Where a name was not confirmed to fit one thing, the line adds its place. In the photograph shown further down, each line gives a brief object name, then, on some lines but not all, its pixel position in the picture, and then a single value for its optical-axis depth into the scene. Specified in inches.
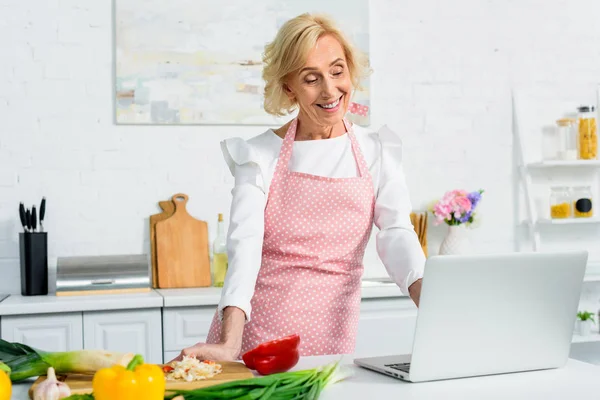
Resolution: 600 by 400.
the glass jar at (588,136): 158.7
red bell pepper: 63.5
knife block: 130.6
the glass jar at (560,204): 159.2
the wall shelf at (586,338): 152.7
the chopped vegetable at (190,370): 57.7
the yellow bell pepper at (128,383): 46.3
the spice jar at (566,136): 161.0
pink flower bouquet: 149.2
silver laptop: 58.7
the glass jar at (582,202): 158.7
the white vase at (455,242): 151.2
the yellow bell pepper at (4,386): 51.6
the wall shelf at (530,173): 157.8
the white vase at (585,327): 155.3
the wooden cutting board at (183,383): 55.9
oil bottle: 140.6
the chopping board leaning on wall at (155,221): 140.8
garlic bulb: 53.7
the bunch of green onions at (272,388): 50.7
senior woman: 86.3
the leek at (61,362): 60.2
